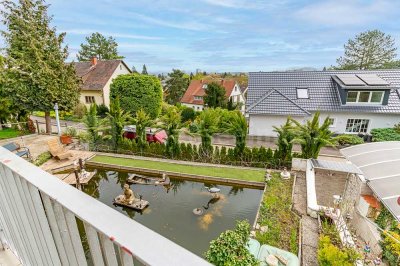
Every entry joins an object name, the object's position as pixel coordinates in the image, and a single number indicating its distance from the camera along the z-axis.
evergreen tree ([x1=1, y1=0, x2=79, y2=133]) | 15.88
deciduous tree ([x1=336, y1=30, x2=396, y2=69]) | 32.25
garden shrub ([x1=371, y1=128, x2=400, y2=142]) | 17.31
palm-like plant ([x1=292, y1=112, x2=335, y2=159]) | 12.80
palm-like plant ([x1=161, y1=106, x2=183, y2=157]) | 14.63
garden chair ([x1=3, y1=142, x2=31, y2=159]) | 13.60
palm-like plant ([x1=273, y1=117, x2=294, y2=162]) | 13.46
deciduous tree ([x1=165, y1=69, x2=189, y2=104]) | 43.22
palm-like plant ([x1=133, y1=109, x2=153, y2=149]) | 15.52
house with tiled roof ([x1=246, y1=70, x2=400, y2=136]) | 18.75
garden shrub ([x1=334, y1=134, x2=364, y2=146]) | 17.64
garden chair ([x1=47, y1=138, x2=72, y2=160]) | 14.51
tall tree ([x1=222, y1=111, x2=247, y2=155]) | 13.96
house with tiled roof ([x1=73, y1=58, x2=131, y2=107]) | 28.23
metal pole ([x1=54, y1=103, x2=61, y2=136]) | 17.42
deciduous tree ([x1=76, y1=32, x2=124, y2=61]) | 42.16
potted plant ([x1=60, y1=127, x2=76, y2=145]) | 17.38
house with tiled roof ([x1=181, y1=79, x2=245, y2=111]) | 39.60
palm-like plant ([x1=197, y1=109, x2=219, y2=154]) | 14.48
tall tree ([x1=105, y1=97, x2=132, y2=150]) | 15.64
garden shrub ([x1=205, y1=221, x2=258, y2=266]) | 5.40
